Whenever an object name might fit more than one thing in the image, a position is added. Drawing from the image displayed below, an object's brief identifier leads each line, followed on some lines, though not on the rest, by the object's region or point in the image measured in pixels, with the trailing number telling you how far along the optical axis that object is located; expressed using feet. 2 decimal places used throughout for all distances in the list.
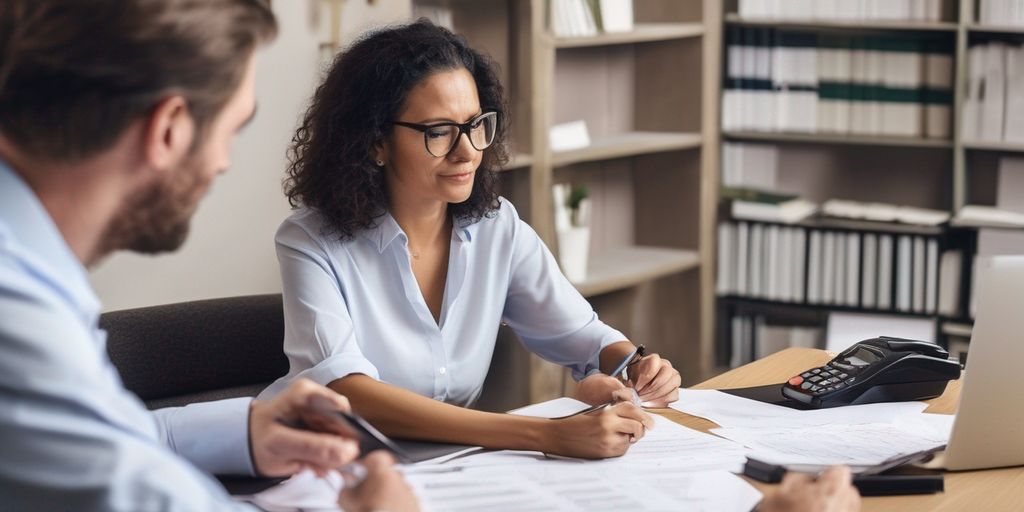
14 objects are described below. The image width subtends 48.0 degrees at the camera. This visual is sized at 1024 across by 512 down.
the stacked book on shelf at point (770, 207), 13.17
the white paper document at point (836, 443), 4.98
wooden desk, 4.57
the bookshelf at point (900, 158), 12.12
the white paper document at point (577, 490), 4.38
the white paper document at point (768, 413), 5.56
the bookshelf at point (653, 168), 12.97
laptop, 4.66
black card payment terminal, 5.83
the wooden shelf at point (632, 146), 11.79
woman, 6.02
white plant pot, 11.78
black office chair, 5.81
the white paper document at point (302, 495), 4.37
